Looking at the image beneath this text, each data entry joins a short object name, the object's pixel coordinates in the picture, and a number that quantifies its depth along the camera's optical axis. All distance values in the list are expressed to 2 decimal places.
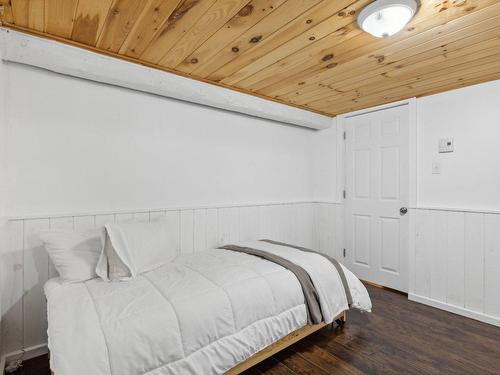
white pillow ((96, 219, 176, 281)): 1.81
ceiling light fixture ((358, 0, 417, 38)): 1.45
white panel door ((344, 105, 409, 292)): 3.16
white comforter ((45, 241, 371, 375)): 1.24
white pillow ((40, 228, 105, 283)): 1.77
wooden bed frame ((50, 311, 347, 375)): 1.71
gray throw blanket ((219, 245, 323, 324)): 2.00
